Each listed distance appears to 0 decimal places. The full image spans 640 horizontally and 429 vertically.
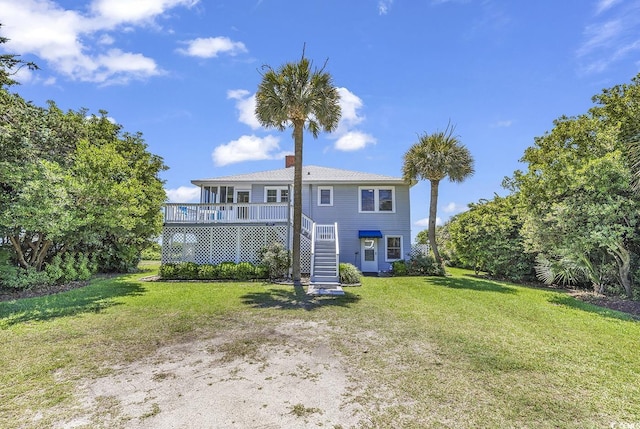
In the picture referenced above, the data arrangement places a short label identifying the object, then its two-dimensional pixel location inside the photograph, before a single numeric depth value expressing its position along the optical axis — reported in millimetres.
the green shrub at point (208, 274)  14461
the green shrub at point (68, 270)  13219
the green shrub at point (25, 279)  11070
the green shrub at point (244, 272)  14312
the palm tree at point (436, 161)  17359
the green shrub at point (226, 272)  14430
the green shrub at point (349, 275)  13555
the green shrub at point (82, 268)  14047
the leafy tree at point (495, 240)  16641
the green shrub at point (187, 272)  14562
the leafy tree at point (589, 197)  9656
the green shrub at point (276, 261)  14273
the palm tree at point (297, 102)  12219
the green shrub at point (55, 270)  12500
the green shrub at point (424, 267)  17233
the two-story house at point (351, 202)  19312
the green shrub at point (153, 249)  21100
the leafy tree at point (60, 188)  9781
